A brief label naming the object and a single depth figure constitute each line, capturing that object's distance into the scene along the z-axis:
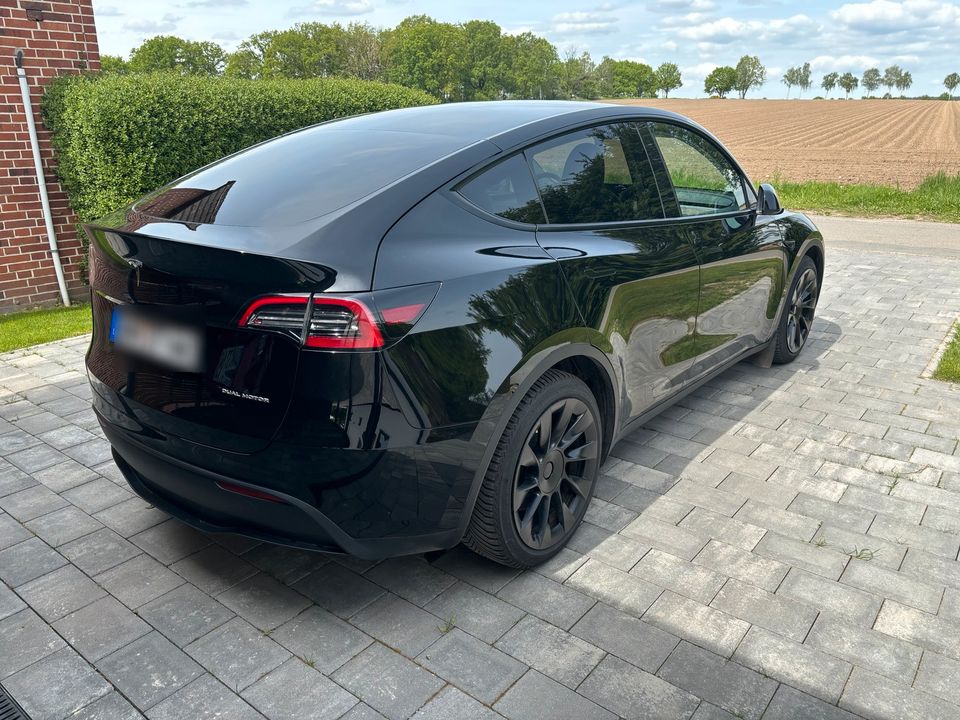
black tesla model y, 2.28
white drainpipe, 6.94
